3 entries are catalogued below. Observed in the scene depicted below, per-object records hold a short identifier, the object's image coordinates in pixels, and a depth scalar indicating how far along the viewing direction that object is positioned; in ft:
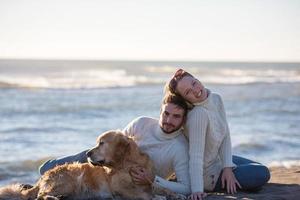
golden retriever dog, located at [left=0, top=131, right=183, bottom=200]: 16.89
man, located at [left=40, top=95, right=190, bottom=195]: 17.40
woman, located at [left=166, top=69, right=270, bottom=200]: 17.20
